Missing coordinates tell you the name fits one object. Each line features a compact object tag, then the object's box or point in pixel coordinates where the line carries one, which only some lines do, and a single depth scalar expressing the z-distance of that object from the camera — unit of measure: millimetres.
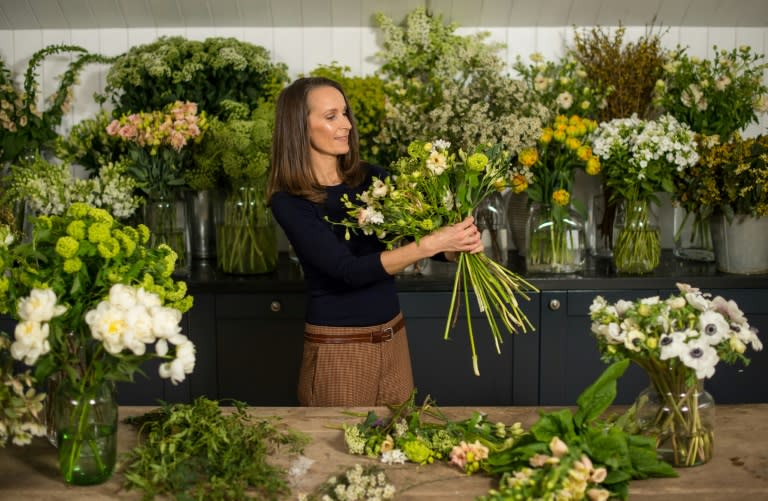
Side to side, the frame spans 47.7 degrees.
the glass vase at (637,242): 3311
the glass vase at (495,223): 3430
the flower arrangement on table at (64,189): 3150
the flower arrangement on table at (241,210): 3360
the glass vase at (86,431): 1521
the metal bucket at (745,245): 3229
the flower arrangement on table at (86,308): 1421
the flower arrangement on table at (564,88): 3422
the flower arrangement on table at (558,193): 3240
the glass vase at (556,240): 3303
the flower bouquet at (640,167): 3168
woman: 2455
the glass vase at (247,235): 3369
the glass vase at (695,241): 3512
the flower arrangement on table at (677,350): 1549
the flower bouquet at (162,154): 3273
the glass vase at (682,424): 1618
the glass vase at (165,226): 3424
